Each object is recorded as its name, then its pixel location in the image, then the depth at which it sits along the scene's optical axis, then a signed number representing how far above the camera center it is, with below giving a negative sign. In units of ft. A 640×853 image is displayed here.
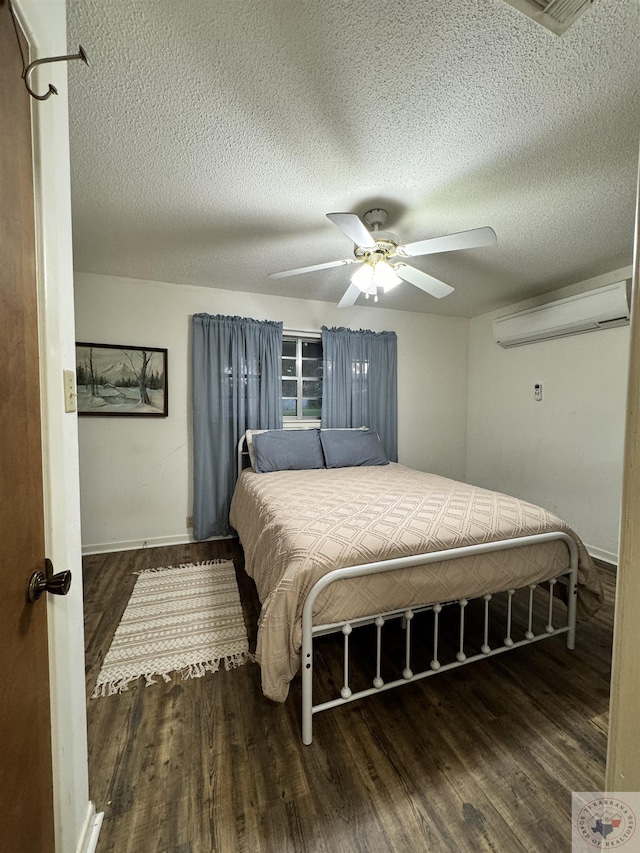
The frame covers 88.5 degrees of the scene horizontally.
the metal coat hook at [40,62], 2.16 +2.26
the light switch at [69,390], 2.81 +0.16
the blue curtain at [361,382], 11.55 +0.95
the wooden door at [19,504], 1.96 -0.62
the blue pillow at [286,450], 9.65 -1.28
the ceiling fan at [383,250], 5.18 +2.79
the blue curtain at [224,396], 10.22 +0.39
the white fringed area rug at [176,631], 5.27 -4.16
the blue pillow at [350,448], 10.36 -1.29
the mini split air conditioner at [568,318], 8.45 +2.66
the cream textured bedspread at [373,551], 4.06 -2.02
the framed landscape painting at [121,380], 9.34 +0.83
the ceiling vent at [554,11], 2.48 +3.07
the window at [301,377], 11.56 +1.12
